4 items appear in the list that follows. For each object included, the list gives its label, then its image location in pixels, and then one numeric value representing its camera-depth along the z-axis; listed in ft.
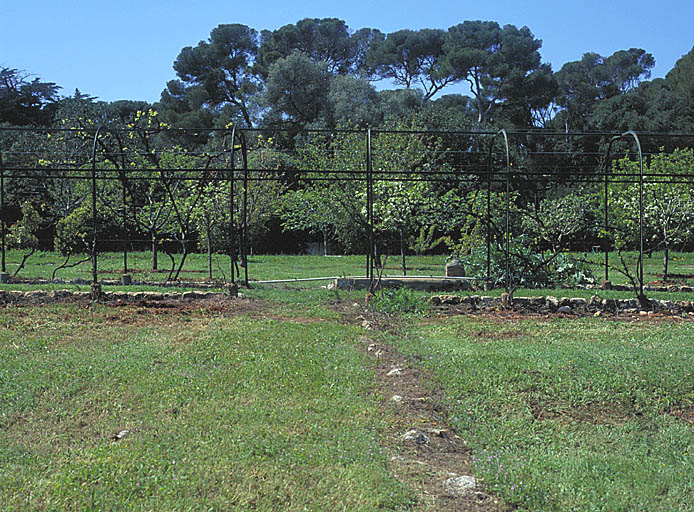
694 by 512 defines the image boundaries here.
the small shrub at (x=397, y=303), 30.42
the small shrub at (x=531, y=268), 38.65
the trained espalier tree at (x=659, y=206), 49.25
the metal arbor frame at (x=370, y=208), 33.83
